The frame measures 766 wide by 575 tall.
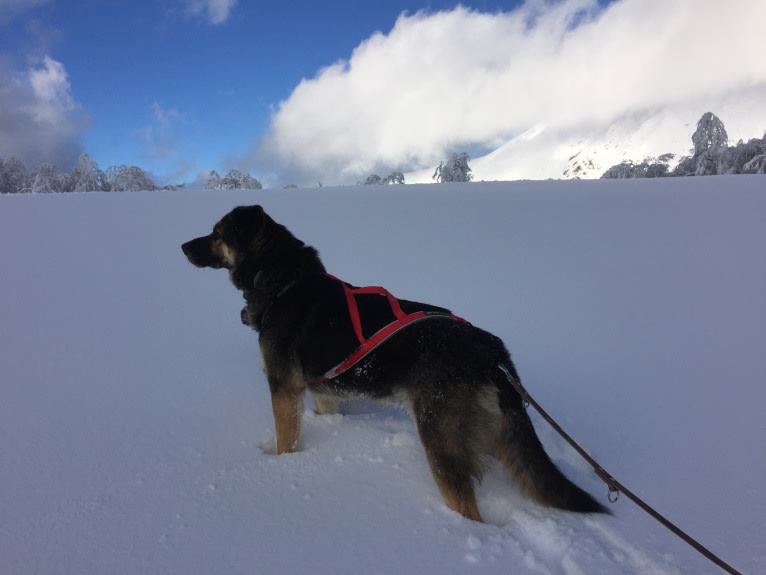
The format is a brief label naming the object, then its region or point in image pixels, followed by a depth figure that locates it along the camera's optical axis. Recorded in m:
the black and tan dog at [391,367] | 2.34
